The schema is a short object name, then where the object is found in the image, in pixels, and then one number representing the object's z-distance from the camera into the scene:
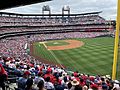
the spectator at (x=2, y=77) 3.08
